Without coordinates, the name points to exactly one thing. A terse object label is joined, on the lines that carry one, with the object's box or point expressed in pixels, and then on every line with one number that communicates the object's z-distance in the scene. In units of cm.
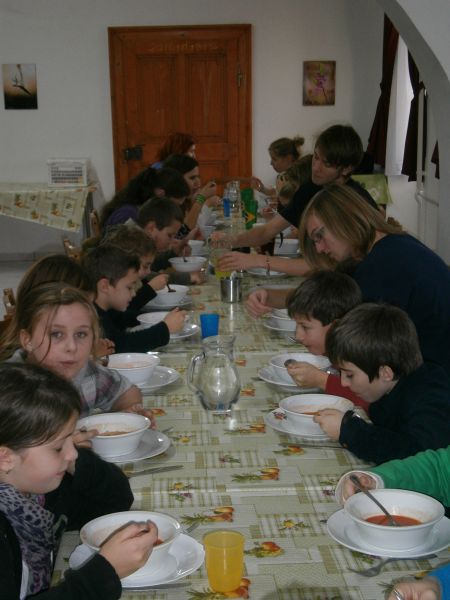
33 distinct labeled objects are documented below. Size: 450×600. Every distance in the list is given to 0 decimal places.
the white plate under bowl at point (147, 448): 176
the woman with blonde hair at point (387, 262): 255
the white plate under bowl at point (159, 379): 229
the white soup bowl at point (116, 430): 176
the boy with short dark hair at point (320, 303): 237
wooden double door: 789
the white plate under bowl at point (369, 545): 134
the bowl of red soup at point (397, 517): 133
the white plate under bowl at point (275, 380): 227
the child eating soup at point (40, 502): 124
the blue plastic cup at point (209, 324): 277
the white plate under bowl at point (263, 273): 401
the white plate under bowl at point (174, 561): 127
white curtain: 784
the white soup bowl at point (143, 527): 130
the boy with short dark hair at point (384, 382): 176
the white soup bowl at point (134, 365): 228
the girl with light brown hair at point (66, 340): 203
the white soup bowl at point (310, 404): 196
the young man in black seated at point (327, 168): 357
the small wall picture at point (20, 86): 802
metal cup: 341
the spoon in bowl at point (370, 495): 141
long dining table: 129
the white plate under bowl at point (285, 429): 187
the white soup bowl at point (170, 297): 344
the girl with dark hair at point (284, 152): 637
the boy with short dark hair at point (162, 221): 394
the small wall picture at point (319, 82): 795
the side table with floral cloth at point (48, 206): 744
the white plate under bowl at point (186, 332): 287
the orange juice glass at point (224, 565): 125
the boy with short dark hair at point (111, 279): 290
